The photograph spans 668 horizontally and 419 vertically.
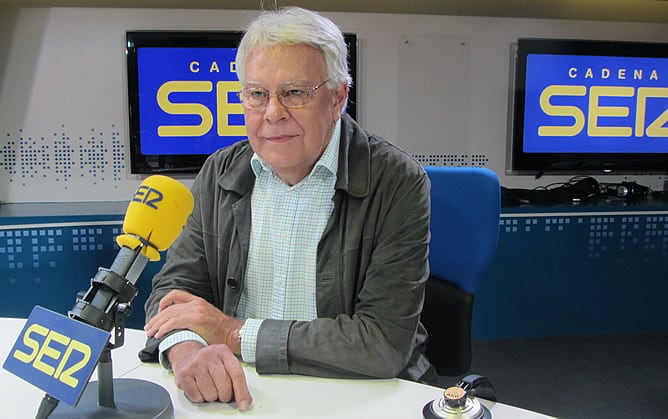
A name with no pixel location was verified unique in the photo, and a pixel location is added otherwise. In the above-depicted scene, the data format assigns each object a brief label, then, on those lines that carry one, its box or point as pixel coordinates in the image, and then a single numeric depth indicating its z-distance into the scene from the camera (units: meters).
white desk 0.88
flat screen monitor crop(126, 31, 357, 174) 2.95
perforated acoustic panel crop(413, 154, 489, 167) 3.27
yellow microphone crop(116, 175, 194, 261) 0.78
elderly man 1.06
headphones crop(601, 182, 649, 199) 3.26
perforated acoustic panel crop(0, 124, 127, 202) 3.00
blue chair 1.49
